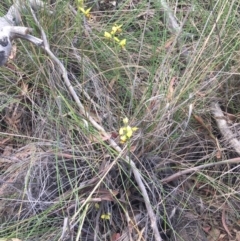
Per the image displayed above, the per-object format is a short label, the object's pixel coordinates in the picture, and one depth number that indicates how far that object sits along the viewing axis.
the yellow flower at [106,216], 1.62
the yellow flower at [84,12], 1.86
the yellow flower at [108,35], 1.82
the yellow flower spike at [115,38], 1.83
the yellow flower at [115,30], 1.84
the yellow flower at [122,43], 1.84
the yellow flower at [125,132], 1.52
